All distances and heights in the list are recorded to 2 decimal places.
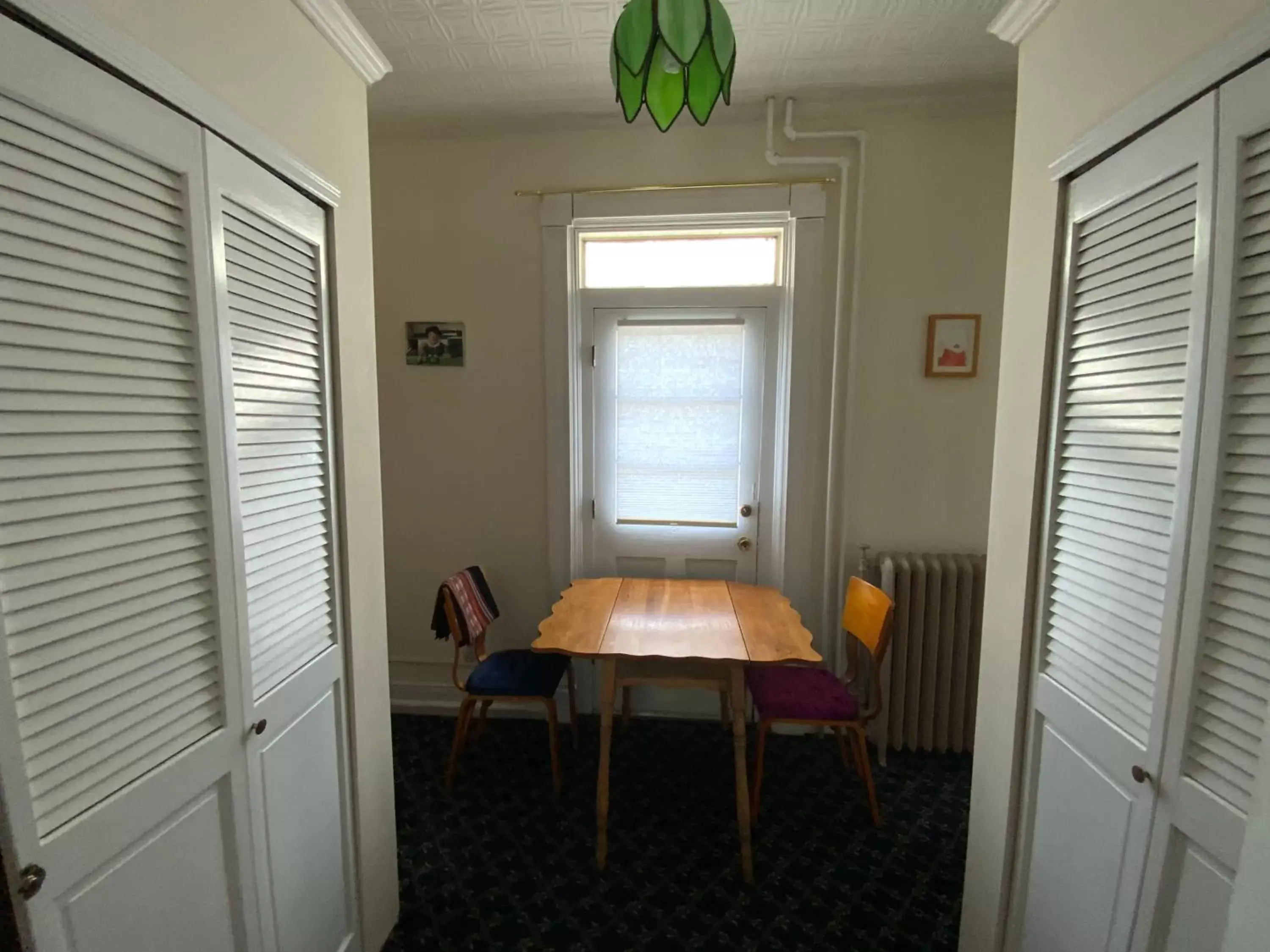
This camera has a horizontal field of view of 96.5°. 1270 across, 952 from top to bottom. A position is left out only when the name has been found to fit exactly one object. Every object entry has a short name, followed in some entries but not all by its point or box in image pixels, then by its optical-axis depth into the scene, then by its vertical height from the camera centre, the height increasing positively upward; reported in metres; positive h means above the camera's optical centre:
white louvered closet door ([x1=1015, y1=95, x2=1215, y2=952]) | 0.94 -0.16
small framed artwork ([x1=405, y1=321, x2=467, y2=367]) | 2.65 +0.37
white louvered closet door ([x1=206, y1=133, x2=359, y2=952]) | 1.08 -0.25
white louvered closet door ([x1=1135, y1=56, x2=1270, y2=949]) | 0.81 -0.19
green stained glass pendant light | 1.01 +0.71
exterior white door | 2.58 -0.06
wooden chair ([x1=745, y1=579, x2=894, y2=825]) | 2.01 -0.98
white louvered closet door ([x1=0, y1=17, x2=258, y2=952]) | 0.73 -0.17
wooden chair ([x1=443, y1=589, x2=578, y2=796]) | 2.20 -1.02
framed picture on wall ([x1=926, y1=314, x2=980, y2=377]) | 2.41 +0.37
